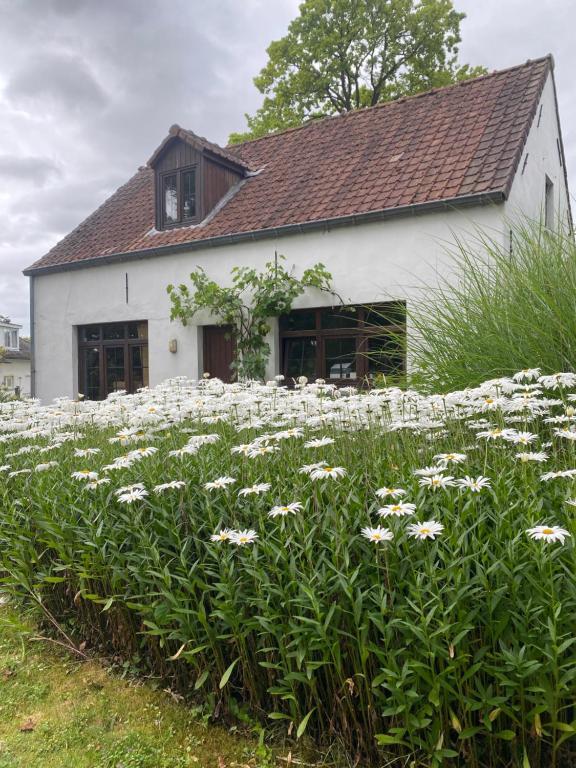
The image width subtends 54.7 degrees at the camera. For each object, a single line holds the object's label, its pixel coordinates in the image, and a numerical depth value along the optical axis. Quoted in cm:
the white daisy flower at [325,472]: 237
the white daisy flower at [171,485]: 258
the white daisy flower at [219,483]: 257
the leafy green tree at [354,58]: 1925
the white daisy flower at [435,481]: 220
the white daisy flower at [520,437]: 252
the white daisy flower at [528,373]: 329
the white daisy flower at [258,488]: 234
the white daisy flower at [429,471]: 231
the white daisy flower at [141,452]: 292
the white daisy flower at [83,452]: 340
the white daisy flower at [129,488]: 273
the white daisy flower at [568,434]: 245
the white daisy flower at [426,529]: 194
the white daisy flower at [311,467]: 250
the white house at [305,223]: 929
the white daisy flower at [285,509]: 224
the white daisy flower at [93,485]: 283
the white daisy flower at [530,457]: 235
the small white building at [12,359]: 4169
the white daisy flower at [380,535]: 195
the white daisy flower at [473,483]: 221
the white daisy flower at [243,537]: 229
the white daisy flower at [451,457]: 238
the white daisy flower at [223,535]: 227
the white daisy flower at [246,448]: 288
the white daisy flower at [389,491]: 215
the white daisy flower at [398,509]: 198
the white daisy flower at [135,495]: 259
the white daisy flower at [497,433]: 252
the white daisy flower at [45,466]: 356
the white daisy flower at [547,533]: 179
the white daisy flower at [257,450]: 286
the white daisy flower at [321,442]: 274
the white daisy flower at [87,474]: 290
